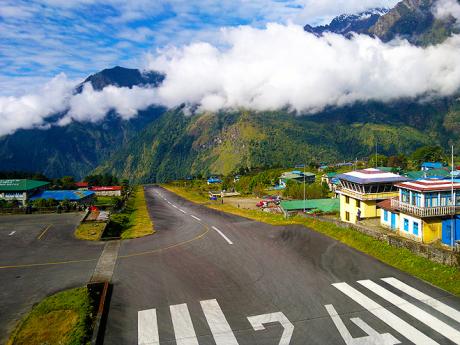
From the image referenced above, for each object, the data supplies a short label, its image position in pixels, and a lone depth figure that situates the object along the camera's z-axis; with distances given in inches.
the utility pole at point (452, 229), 1353.2
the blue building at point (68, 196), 3894.4
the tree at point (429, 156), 6465.6
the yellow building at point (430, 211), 1411.8
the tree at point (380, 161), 6751.5
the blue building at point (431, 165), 5444.9
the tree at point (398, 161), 6530.5
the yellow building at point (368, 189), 1975.9
